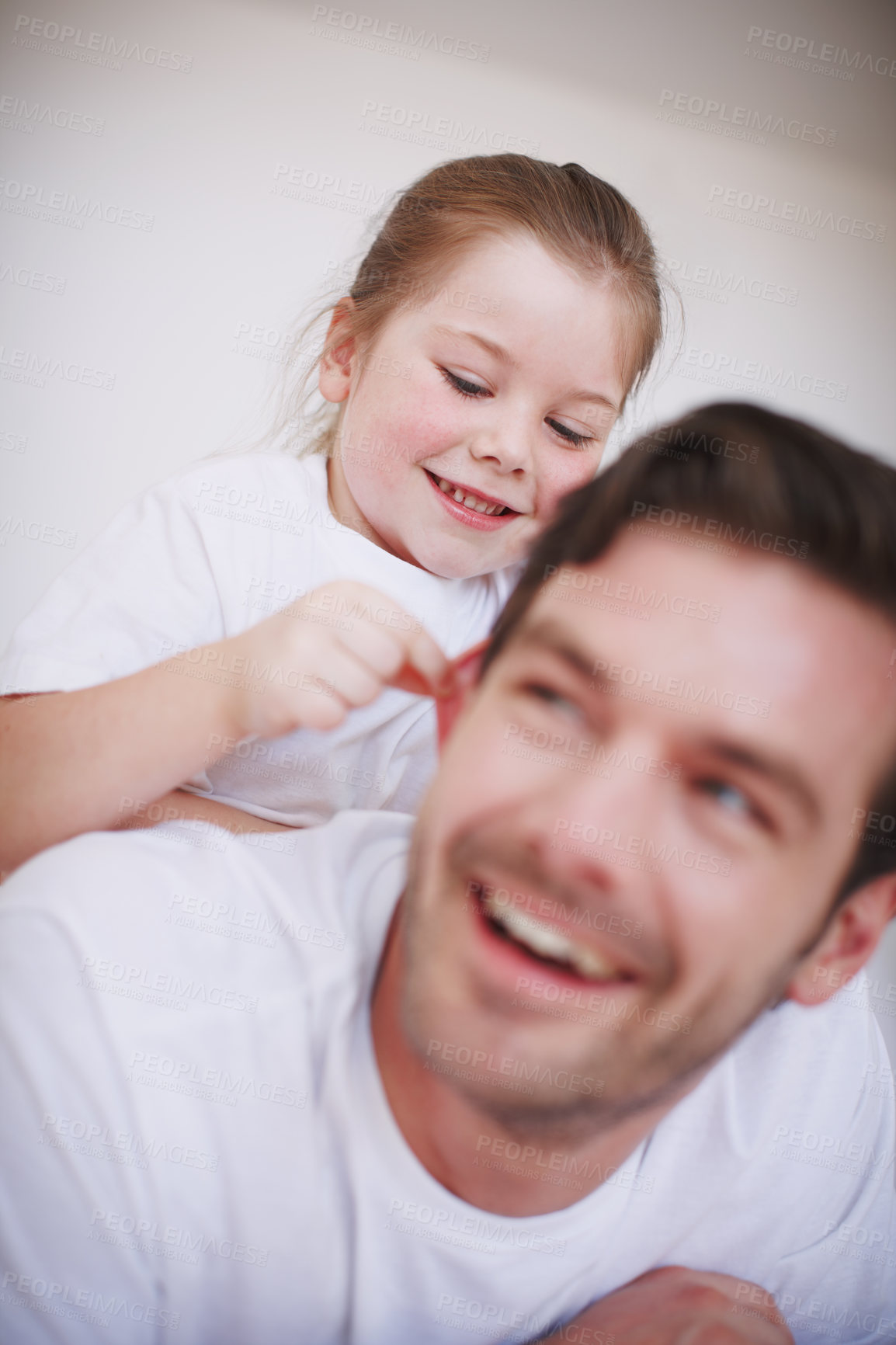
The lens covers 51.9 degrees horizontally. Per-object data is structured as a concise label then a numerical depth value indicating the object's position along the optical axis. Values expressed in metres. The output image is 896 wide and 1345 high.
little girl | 0.60
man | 0.55
